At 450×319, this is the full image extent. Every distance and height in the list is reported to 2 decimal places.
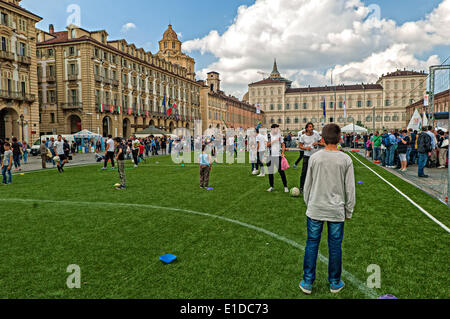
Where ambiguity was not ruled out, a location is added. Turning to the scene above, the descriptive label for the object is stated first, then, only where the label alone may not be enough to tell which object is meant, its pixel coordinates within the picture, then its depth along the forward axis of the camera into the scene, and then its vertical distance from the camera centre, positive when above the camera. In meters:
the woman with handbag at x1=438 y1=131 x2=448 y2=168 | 15.69 -0.51
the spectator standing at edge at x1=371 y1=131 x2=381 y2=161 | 19.41 -0.18
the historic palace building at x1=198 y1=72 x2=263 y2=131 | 79.19 +9.70
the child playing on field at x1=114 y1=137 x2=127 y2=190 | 10.41 -0.58
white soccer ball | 8.66 -1.29
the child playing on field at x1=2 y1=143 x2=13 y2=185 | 11.51 -0.49
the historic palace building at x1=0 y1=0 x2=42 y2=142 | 32.53 +7.70
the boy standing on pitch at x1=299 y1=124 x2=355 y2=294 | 3.40 -0.62
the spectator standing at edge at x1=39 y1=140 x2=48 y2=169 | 18.18 -0.40
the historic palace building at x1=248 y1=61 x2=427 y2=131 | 105.19 +14.84
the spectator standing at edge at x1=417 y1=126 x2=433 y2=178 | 11.79 -0.20
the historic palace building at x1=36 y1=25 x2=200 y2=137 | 42.22 +8.76
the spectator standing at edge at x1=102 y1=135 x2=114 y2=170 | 15.73 -0.18
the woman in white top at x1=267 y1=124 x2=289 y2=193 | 9.28 -0.32
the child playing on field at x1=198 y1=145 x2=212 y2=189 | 10.40 -0.72
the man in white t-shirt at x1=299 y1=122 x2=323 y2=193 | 8.66 +0.07
